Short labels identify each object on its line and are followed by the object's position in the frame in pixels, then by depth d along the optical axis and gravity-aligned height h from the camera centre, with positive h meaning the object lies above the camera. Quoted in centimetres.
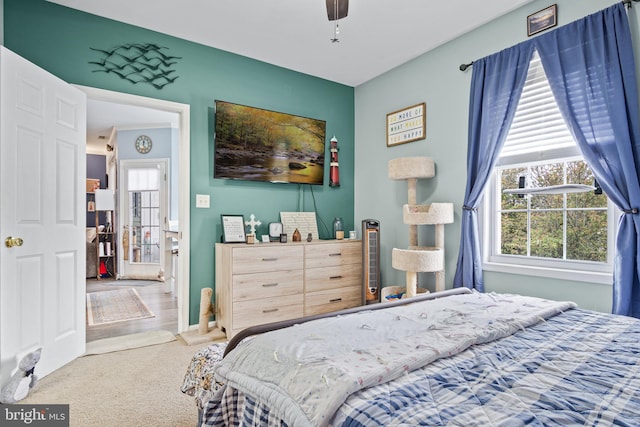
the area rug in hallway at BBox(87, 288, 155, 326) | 376 -113
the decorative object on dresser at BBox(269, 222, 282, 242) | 369 -19
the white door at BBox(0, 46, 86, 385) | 212 -2
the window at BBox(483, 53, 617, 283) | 237 +5
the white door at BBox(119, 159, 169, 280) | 628 -9
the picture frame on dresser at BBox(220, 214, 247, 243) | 338 -16
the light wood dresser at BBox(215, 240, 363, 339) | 306 -64
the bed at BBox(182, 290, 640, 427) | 81 -45
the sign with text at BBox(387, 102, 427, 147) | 350 +93
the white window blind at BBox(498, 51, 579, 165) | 253 +65
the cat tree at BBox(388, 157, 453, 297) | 295 -7
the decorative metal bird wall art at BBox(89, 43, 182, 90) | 294 +130
